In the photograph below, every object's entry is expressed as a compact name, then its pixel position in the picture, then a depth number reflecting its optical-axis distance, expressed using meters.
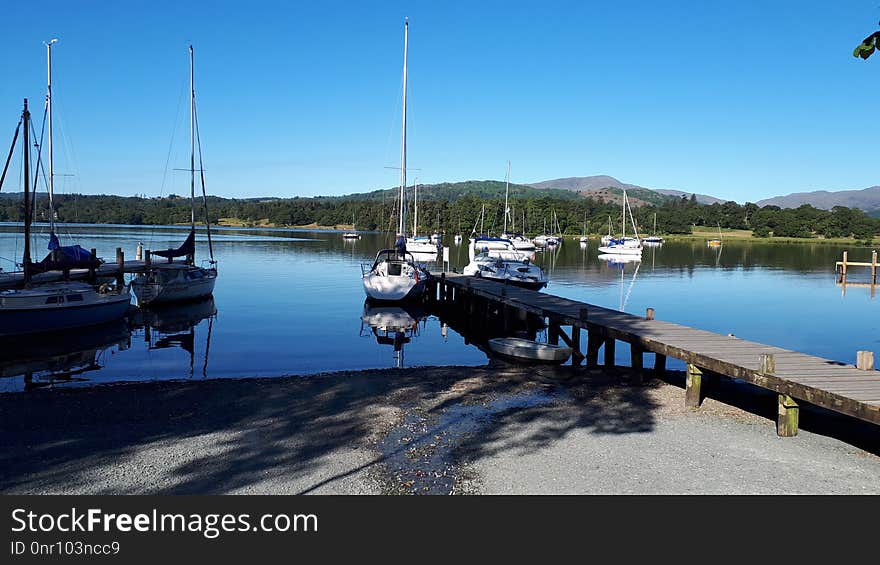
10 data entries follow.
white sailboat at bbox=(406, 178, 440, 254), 75.00
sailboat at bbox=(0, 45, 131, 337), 22.19
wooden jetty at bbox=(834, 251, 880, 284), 45.88
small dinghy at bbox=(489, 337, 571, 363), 18.42
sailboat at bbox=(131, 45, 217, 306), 32.16
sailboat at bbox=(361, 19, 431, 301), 32.53
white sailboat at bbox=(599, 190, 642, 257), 88.17
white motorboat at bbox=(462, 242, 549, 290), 37.72
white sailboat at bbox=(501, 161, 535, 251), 93.44
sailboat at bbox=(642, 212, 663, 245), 127.94
